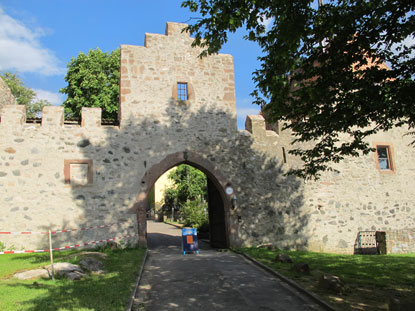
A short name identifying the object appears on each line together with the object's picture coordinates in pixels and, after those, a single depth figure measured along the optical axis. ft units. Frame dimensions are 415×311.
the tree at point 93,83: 71.72
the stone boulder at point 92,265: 25.29
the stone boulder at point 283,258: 30.68
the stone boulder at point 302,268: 26.20
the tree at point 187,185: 100.68
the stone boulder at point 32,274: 22.95
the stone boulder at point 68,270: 23.04
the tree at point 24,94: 87.86
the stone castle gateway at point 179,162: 36.70
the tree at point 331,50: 19.62
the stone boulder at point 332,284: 20.94
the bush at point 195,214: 71.06
